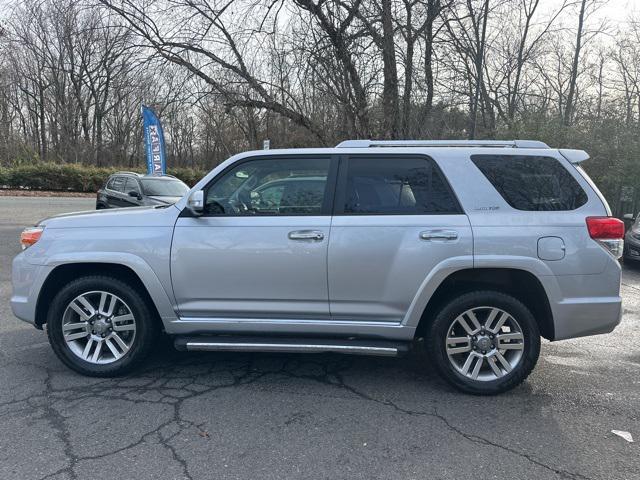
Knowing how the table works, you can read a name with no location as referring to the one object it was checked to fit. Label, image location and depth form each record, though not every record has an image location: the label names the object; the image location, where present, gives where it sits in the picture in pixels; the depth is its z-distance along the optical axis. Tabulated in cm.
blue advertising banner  2145
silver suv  360
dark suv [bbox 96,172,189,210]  1236
